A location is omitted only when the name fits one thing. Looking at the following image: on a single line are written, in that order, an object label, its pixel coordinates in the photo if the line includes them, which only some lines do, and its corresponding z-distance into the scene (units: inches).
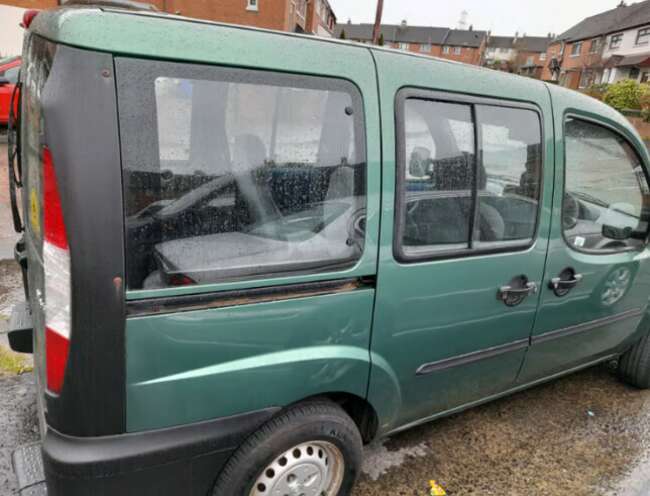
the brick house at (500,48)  3021.7
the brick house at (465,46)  2738.7
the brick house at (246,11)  784.3
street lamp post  513.7
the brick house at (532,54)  2571.4
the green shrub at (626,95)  1079.0
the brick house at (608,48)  1598.2
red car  342.0
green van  54.6
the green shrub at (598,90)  1320.5
